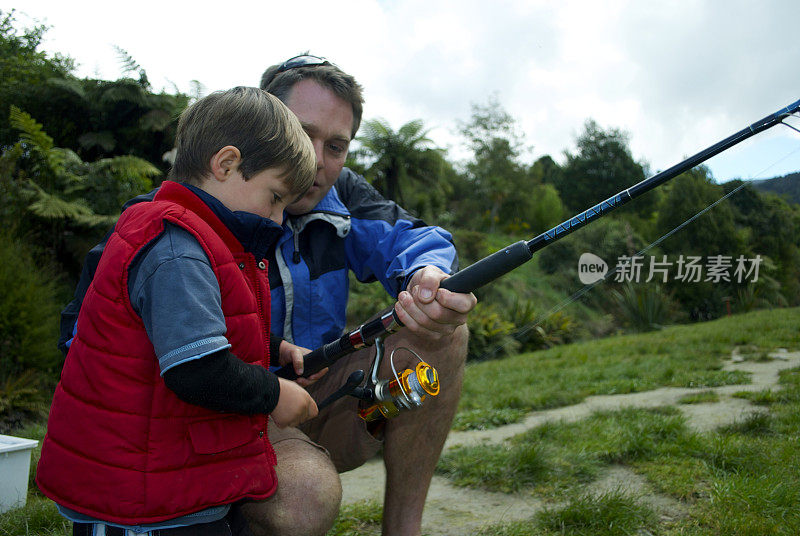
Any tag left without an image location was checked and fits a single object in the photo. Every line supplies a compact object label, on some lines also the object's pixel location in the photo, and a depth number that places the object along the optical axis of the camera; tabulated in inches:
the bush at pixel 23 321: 195.2
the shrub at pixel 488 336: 370.6
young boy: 52.6
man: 65.4
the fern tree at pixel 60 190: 255.4
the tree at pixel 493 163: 871.1
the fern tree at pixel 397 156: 485.7
